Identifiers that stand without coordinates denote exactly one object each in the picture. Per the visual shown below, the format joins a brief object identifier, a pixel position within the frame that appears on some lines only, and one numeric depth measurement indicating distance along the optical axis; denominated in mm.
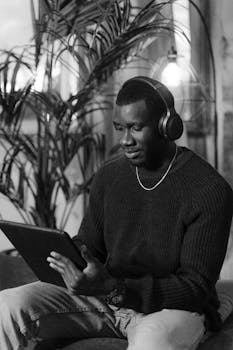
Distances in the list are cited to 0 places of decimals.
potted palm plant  3006
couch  2010
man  1891
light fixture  3066
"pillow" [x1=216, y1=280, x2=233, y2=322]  2189
